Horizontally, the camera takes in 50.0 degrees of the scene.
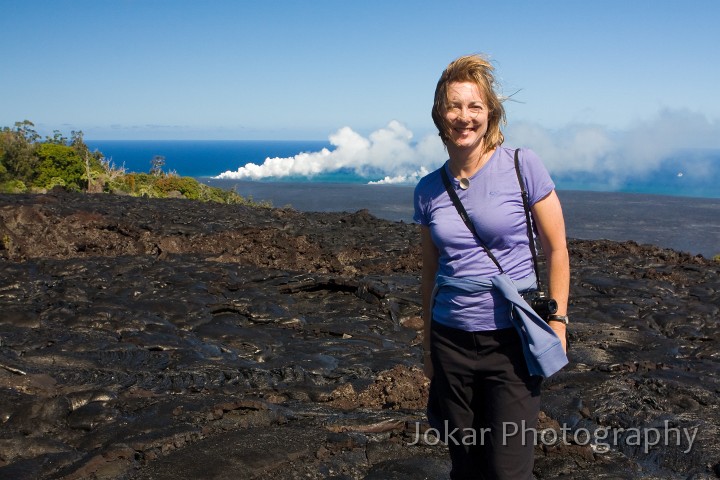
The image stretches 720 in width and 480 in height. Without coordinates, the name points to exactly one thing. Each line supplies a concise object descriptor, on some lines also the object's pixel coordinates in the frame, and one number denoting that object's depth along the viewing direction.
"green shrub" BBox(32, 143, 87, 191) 28.16
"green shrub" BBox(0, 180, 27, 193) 23.11
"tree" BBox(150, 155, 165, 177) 34.72
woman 3.18
